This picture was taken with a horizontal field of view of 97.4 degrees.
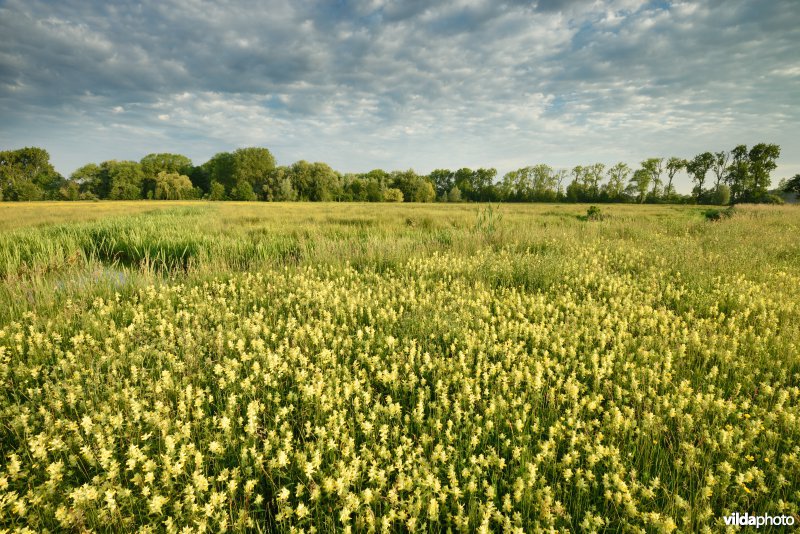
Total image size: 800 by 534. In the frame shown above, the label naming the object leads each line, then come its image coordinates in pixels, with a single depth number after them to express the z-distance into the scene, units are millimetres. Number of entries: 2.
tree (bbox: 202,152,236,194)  91700
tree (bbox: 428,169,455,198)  125750
